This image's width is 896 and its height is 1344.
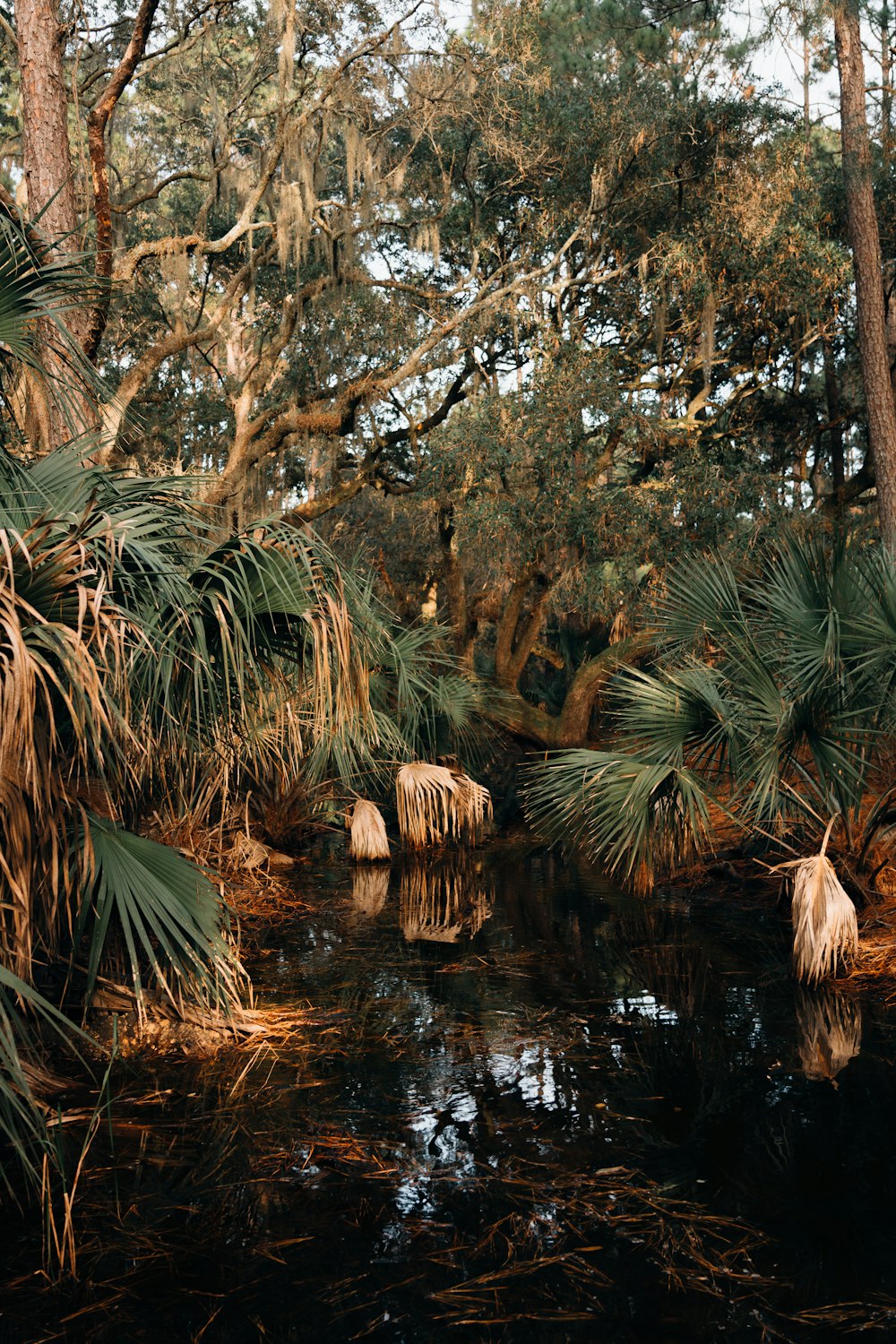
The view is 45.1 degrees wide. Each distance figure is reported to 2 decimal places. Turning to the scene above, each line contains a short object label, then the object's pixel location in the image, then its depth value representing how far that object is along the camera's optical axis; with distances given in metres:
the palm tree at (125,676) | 3.47
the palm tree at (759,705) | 6.02
